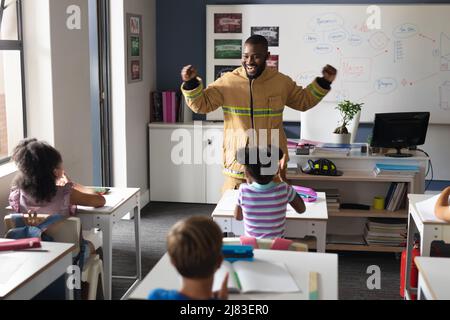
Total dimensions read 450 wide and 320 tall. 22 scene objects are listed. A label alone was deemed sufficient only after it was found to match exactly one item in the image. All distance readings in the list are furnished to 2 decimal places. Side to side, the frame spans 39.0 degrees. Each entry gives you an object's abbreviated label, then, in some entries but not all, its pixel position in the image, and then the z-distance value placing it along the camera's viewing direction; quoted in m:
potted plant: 5.11
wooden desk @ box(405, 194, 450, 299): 3.38
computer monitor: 4.88
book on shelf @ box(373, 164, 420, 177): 4.76
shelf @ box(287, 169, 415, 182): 4.74
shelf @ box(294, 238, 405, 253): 4.85
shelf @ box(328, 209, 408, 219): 4.82
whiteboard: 6.25
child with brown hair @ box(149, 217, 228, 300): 1.91
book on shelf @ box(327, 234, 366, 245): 4.95
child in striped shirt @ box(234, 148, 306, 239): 3.17
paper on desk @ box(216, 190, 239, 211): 3.63
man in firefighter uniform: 3.96
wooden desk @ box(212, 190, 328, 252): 3.52
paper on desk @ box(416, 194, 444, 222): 3.47
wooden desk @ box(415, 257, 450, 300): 2.38
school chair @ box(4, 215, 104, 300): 3.26
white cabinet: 6.29
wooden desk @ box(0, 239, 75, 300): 2.46
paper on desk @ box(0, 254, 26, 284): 2.53
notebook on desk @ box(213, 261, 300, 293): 2.30
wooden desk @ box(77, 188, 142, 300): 3.56
